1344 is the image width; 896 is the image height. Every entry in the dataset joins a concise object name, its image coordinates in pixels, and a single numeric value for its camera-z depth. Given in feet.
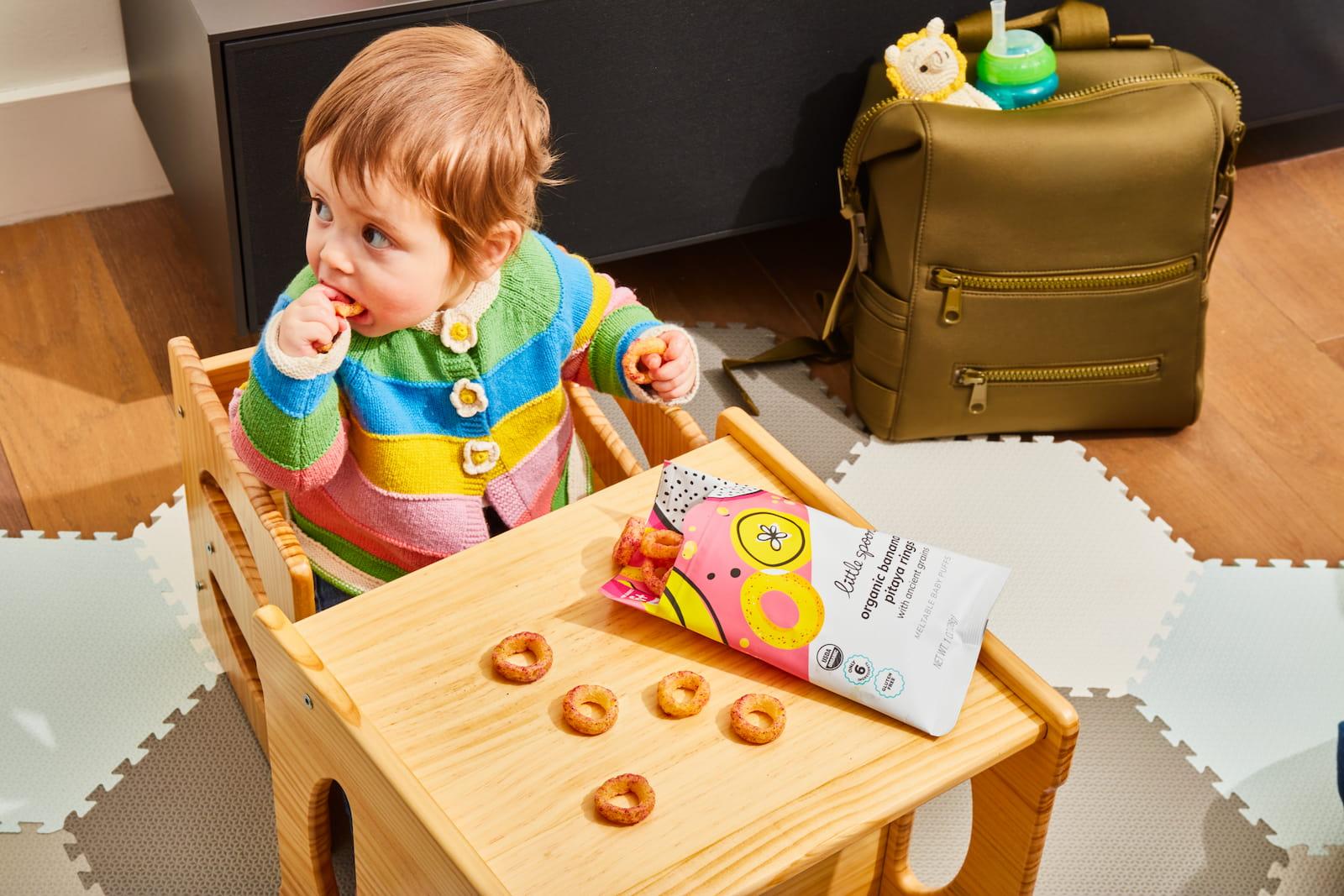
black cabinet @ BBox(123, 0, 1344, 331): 4.63
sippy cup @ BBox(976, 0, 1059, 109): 5.47
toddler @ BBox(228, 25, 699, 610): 3.21
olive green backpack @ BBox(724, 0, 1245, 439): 5.18
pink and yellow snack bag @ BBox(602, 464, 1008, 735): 3.00
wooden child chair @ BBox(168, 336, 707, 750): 3.66
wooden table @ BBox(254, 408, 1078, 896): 2.74
